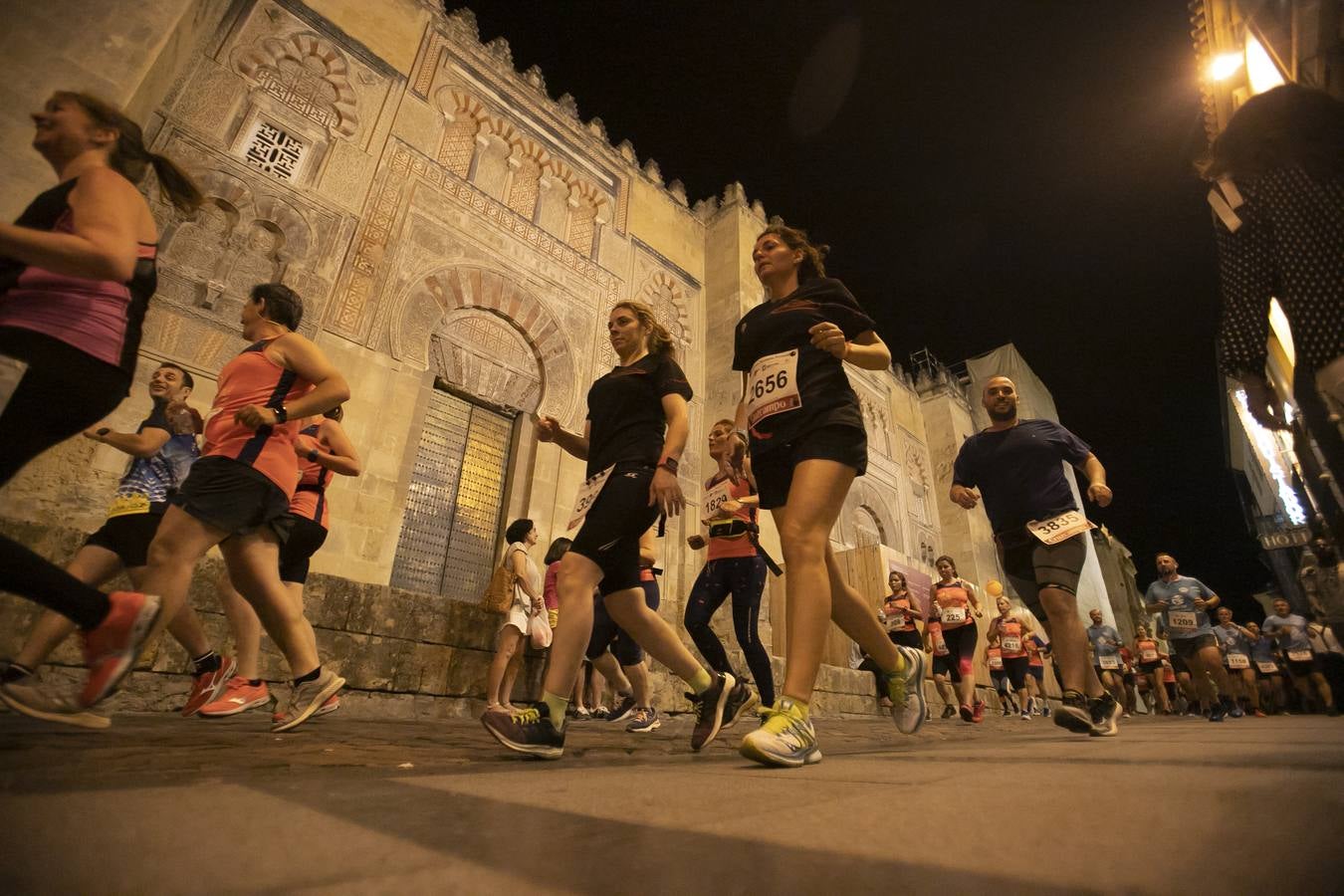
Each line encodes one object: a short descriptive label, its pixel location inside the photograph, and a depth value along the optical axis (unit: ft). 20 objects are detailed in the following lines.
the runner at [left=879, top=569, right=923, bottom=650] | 22.90
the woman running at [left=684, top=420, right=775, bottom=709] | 12.46
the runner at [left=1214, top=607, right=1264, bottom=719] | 27.89
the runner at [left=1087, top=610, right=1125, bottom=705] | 32.45
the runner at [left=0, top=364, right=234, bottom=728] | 7.86
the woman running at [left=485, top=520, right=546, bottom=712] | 13.82
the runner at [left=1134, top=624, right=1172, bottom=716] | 31.42
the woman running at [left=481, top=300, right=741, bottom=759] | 7.12
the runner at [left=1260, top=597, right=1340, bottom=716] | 28.55
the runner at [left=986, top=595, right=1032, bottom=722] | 27.66
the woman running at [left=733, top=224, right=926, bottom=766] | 6.36
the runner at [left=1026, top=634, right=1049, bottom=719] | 35.89
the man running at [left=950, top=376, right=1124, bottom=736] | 10.02
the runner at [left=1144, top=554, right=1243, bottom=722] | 21.15
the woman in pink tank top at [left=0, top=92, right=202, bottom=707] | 5.30
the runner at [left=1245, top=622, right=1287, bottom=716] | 29.48
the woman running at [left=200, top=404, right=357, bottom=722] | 8.80
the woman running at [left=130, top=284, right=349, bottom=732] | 7.18
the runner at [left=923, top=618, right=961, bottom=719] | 23.34
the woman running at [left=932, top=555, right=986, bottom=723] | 21.34
